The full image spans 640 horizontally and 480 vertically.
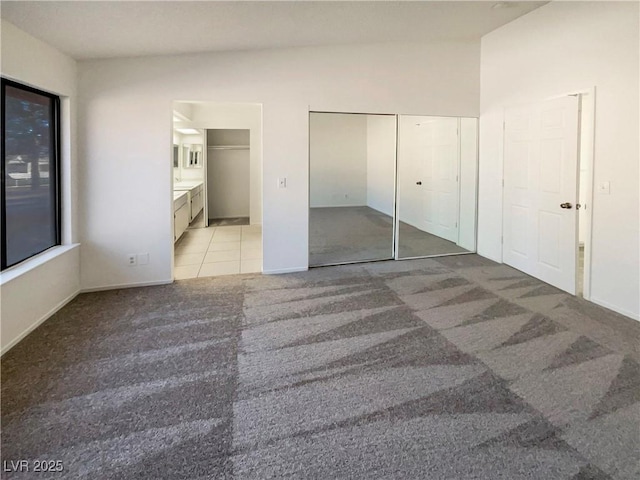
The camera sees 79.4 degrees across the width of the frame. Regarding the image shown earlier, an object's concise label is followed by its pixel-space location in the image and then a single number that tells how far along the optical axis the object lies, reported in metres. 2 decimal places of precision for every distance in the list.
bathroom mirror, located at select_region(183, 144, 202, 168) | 9.50
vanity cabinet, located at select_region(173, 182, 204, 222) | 8.13
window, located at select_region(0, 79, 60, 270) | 3.02
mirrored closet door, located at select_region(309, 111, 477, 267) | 5.61
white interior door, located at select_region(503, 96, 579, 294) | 4.01
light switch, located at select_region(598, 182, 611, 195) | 3.57
